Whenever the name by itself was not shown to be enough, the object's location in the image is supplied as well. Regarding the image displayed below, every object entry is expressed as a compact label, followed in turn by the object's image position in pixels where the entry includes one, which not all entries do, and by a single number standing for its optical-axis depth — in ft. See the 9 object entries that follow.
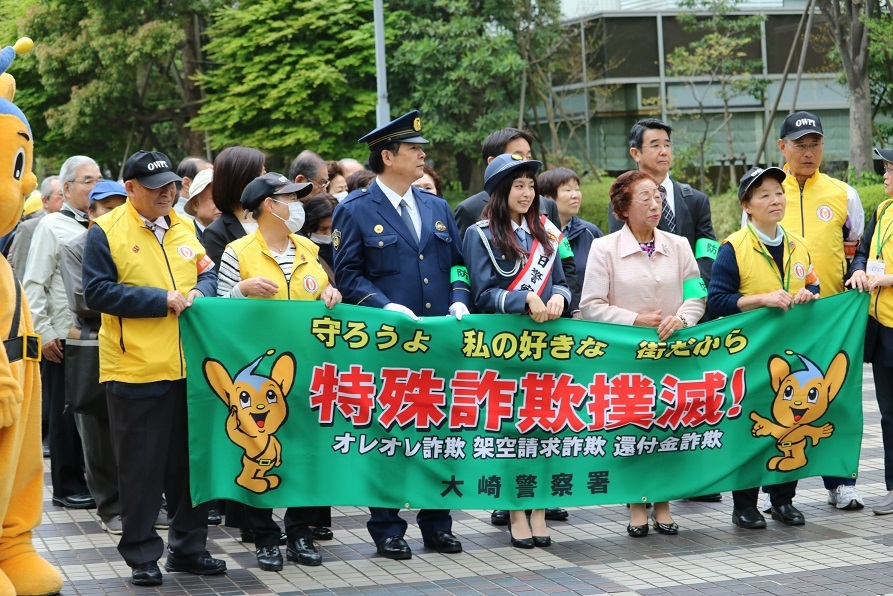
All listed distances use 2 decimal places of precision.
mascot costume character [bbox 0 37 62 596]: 17.84
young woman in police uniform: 21.76
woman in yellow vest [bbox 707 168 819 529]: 22.44
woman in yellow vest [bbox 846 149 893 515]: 23.25
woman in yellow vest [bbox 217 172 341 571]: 20.63
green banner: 20.42
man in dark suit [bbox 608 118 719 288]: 25.13
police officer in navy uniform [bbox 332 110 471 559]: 21.47
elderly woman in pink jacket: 22.31
